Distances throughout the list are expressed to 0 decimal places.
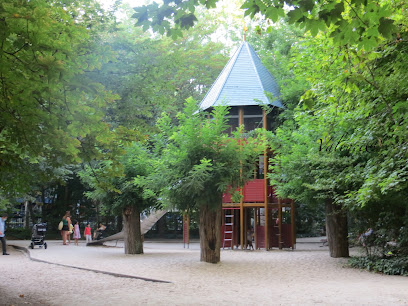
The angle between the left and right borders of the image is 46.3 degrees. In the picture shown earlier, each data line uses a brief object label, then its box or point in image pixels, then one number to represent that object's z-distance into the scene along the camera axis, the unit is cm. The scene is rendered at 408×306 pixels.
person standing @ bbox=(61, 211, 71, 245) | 2529
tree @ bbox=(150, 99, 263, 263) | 1447
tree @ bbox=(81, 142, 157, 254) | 1803
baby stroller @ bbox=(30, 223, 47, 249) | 2101
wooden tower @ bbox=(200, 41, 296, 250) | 2311
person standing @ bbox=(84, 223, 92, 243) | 2763
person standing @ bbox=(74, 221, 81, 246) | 2559
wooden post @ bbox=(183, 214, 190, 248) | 2741
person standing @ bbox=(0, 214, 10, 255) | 1762
